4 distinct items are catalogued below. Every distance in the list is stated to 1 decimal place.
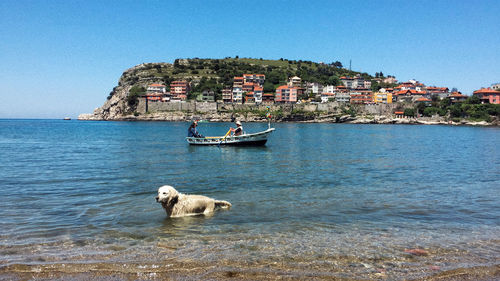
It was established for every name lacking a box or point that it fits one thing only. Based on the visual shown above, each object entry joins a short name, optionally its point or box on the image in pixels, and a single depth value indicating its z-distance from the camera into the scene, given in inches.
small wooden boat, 1206.9
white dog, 311.9
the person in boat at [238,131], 1204.2
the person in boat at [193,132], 1261.1
